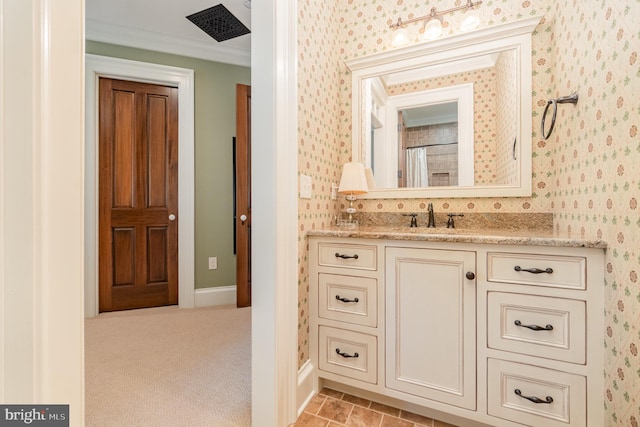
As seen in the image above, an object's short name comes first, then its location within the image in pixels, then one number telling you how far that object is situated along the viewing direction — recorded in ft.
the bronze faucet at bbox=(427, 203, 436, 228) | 6.03
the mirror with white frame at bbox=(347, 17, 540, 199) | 5.58
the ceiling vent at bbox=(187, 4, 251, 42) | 8.30
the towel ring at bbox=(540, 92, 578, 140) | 4.26
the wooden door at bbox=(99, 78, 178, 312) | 9.18
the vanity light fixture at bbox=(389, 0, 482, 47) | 5.93
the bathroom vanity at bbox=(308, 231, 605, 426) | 3.54
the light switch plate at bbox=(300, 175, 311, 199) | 4.94
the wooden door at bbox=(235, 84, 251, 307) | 9.31
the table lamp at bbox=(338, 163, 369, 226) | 6.07
